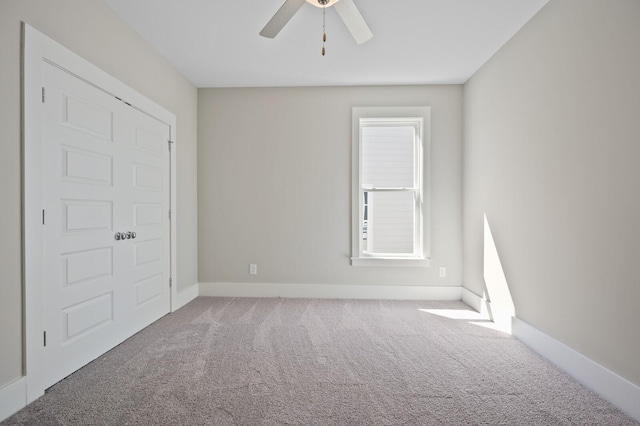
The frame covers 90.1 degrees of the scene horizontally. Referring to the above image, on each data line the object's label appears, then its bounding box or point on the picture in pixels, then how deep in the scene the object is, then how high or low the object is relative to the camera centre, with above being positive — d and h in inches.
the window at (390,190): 161.8 +10.5
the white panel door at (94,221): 78.7 -3.2
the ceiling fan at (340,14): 81.0 +51.9
